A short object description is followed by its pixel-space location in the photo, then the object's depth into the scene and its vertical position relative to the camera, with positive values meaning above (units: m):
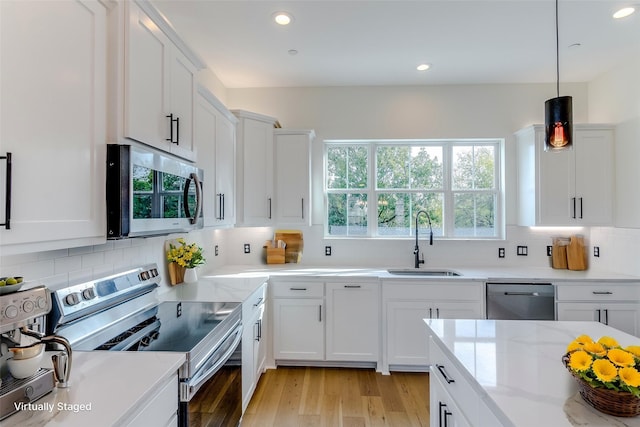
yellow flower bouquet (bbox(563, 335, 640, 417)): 0.84 -0.44
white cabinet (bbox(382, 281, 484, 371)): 2.84 -0.85
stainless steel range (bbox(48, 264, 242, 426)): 1.30 -0.55
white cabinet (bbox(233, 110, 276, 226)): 3.06 +0.46
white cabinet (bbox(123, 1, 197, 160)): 1.34 +0.65
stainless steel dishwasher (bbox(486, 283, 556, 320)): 2.79 -0.77
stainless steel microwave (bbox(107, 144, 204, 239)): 1.27 +0.11
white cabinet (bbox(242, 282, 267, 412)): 2.19 -0.97
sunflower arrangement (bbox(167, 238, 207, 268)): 2.32 -0.29
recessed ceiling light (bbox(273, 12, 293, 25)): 2.22 +1.42
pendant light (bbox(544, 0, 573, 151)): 1.61 +0.47
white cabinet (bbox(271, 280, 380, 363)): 2.92 -0.96
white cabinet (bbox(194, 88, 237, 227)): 2.27 +0.49
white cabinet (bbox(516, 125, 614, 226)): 3.05 +0.34
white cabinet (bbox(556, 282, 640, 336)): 2.76 -0.78
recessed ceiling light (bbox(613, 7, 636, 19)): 2.18 +1.42
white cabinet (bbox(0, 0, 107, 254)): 0.89 +0.31
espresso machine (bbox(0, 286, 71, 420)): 0.85 -0.41
